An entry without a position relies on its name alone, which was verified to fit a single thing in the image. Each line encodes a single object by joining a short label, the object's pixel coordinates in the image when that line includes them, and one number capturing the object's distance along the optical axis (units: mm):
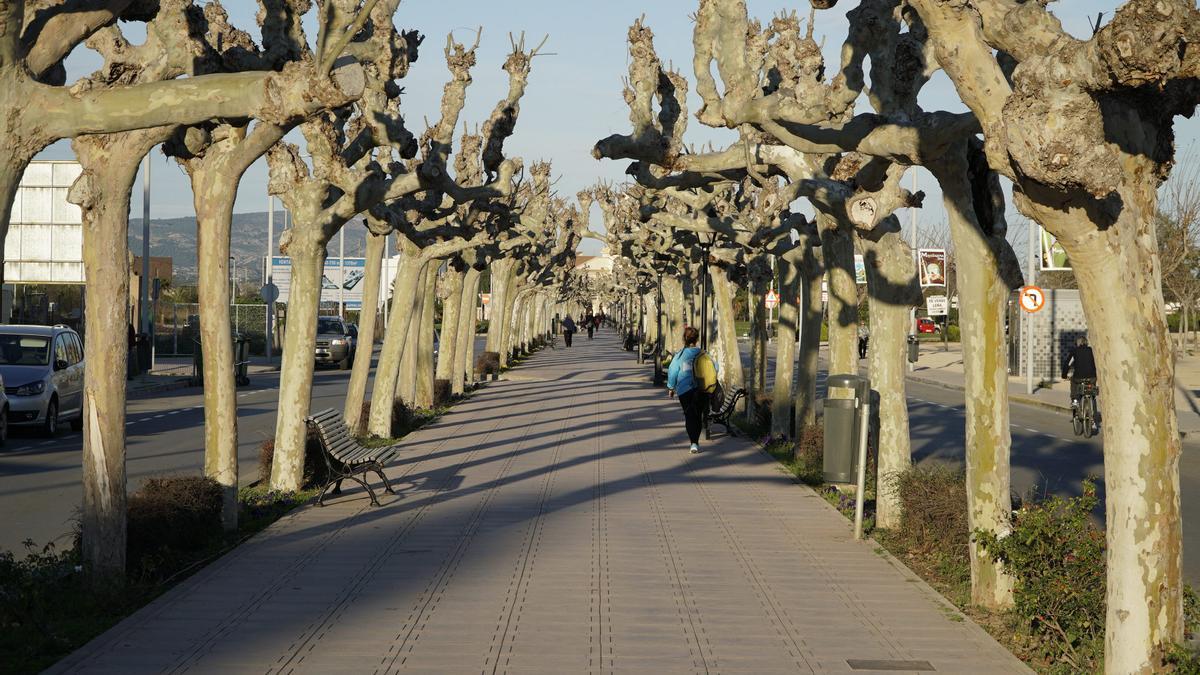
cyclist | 26277
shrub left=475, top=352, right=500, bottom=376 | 43412
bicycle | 26250
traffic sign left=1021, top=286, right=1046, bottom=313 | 34562
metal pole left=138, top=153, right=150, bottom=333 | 40612
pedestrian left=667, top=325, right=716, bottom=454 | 21094
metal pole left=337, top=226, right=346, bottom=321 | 69500
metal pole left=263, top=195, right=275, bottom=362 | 55250
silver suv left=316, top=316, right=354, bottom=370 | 53562
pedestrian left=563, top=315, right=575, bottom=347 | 81700
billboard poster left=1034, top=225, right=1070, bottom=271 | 42781
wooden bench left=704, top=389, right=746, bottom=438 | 24562
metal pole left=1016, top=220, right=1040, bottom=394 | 39719
